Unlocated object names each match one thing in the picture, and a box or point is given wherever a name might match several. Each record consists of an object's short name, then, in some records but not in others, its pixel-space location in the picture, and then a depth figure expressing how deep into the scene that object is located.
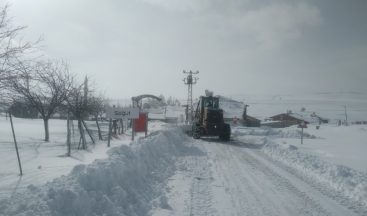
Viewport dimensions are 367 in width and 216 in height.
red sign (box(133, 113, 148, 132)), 24.67
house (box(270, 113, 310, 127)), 81.78
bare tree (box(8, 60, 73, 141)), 22.59
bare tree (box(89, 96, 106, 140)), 26.95
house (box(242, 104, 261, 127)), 64.51
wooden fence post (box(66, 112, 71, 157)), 13.52
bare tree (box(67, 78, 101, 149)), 19.53
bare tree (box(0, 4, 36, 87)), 9.79
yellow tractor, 29.06
